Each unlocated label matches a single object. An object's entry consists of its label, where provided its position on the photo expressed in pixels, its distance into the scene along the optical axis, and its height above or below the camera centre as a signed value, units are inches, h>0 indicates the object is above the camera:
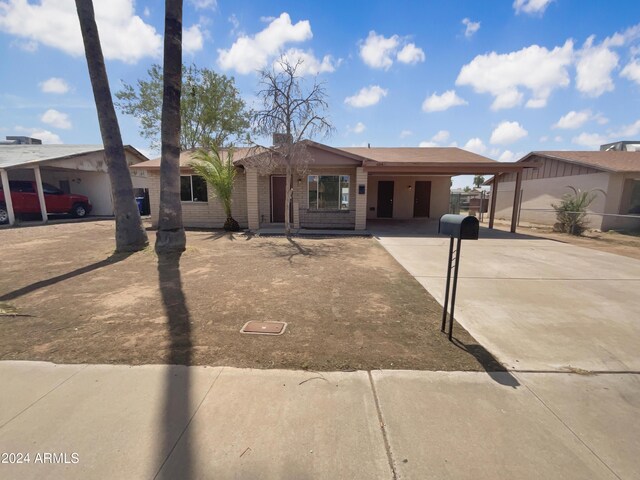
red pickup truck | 600.1 -11.4
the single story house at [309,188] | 477.1 +18.0
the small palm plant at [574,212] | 517.3 -21.1
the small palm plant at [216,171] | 454.3 +40.8
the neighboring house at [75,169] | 614.7 +64.0
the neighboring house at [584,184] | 542.9 +34.1
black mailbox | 121.8 -12.0
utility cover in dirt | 140.8 -64.7
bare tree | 406.9 +103.8
